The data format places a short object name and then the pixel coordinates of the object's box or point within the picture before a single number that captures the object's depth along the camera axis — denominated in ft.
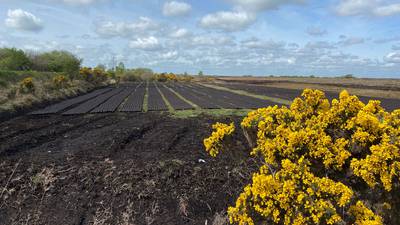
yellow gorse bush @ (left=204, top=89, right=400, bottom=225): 11.37
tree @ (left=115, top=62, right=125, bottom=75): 392.02
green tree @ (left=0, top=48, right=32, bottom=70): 159.67
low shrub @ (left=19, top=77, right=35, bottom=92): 89.86
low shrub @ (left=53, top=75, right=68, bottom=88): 119.24
